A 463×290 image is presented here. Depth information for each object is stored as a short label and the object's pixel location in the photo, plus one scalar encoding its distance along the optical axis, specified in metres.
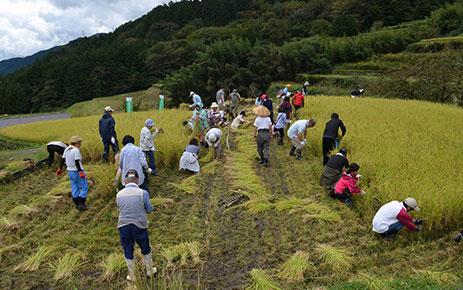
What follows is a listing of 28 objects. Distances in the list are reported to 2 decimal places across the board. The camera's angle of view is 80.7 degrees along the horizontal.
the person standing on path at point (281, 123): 7.57
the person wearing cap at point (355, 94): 14.25
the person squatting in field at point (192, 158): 6.07
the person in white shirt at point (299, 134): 6.29
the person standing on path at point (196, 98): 8.59
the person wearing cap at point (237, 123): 10.02
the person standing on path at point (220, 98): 10.99
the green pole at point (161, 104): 15.07
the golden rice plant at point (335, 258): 3.01
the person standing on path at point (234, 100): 11.19
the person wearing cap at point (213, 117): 9.68
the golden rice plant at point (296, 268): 2.89
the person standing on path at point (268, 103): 8.16
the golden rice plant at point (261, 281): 2.77
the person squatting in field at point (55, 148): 6.47
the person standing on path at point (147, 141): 5.53
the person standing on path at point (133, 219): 2.89
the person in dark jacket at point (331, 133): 5.79
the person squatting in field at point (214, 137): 6.69
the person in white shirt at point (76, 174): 4.41
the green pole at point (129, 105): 15.16
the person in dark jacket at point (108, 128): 6.29
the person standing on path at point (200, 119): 7.66
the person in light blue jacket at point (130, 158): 4.25
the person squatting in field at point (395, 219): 3.34
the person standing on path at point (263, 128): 6.03
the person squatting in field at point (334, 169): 4.87
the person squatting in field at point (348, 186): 4.36
